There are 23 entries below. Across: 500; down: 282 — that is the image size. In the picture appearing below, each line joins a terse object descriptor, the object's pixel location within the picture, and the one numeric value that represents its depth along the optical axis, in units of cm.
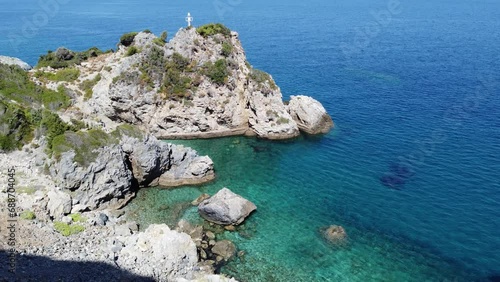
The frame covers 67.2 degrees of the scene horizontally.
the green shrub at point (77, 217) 3181
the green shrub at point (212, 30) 5762
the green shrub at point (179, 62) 5469
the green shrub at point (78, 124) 4132
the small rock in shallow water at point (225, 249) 3124
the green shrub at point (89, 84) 5734
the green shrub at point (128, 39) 6191
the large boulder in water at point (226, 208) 3531
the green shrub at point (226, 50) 5734
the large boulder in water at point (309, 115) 5709
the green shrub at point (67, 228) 2928
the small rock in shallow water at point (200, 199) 3854
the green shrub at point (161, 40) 5630
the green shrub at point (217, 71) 5494
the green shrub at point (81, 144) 3612
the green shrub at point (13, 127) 3662
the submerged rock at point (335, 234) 3377
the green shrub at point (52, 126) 3753
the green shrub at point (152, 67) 5384
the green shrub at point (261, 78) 5756
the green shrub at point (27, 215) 2898
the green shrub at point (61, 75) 5870
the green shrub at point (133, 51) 5703
